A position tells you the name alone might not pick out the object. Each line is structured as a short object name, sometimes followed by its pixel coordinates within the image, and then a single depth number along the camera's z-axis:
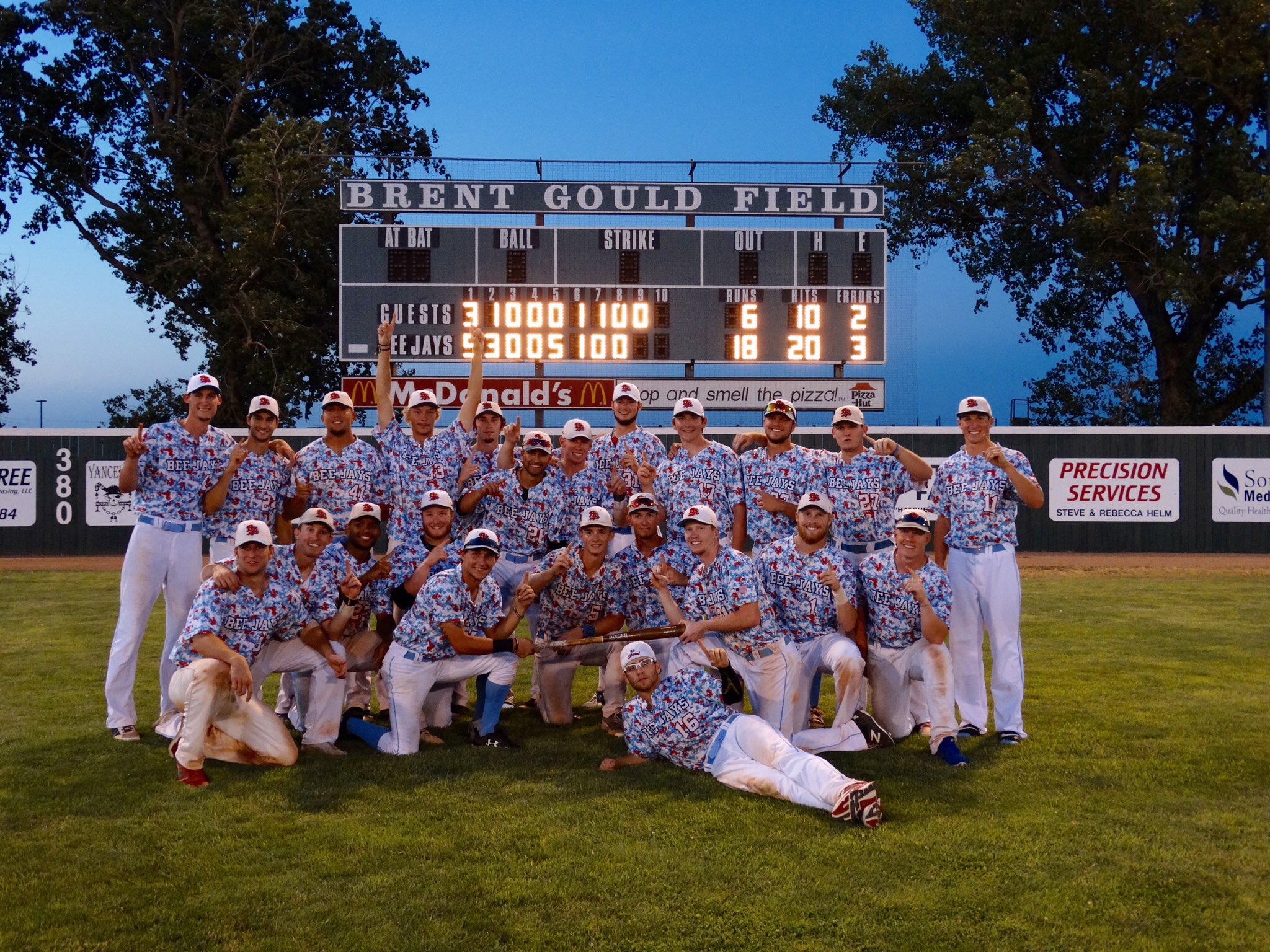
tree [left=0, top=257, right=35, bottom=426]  30.41
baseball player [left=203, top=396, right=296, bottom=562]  7.30
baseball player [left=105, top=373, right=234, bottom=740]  6.91
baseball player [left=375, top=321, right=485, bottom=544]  7.88
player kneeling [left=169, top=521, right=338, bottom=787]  6.05
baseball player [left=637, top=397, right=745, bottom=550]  7.64
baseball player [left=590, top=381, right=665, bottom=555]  8.04
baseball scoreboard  17.33
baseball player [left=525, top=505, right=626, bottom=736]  7.34
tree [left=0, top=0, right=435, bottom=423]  28.41
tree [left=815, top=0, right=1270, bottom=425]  27.16
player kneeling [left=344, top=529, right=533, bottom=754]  6.69
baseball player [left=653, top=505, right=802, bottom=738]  6.50
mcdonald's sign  17.53
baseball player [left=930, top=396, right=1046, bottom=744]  6.82
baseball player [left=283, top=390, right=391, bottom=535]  7.50
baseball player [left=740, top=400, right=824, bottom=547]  7.44
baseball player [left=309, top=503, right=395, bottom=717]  6.68
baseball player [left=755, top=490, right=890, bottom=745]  6.58
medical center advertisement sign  19.69
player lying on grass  5.47
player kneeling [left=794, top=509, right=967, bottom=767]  6.45
